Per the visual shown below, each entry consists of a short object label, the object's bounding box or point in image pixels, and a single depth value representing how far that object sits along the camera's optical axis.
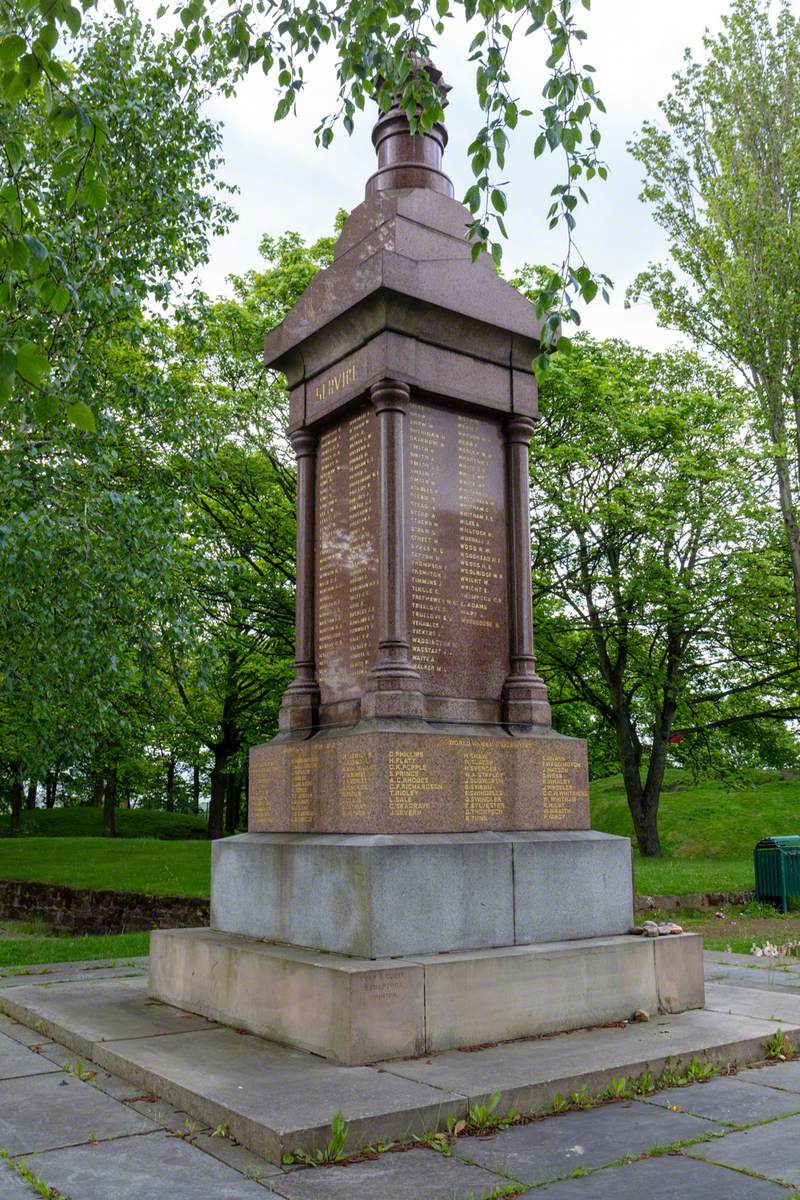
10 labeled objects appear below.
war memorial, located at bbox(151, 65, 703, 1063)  6.61
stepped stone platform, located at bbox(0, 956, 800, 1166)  4.97
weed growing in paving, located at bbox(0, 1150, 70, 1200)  4.24
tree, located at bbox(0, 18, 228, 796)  12.53
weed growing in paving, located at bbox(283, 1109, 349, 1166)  4.64
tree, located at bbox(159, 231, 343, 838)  21.94
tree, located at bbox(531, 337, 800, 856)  21.70
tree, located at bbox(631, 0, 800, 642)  20.58
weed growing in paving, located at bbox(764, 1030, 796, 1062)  6.53
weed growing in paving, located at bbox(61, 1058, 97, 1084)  6.06
